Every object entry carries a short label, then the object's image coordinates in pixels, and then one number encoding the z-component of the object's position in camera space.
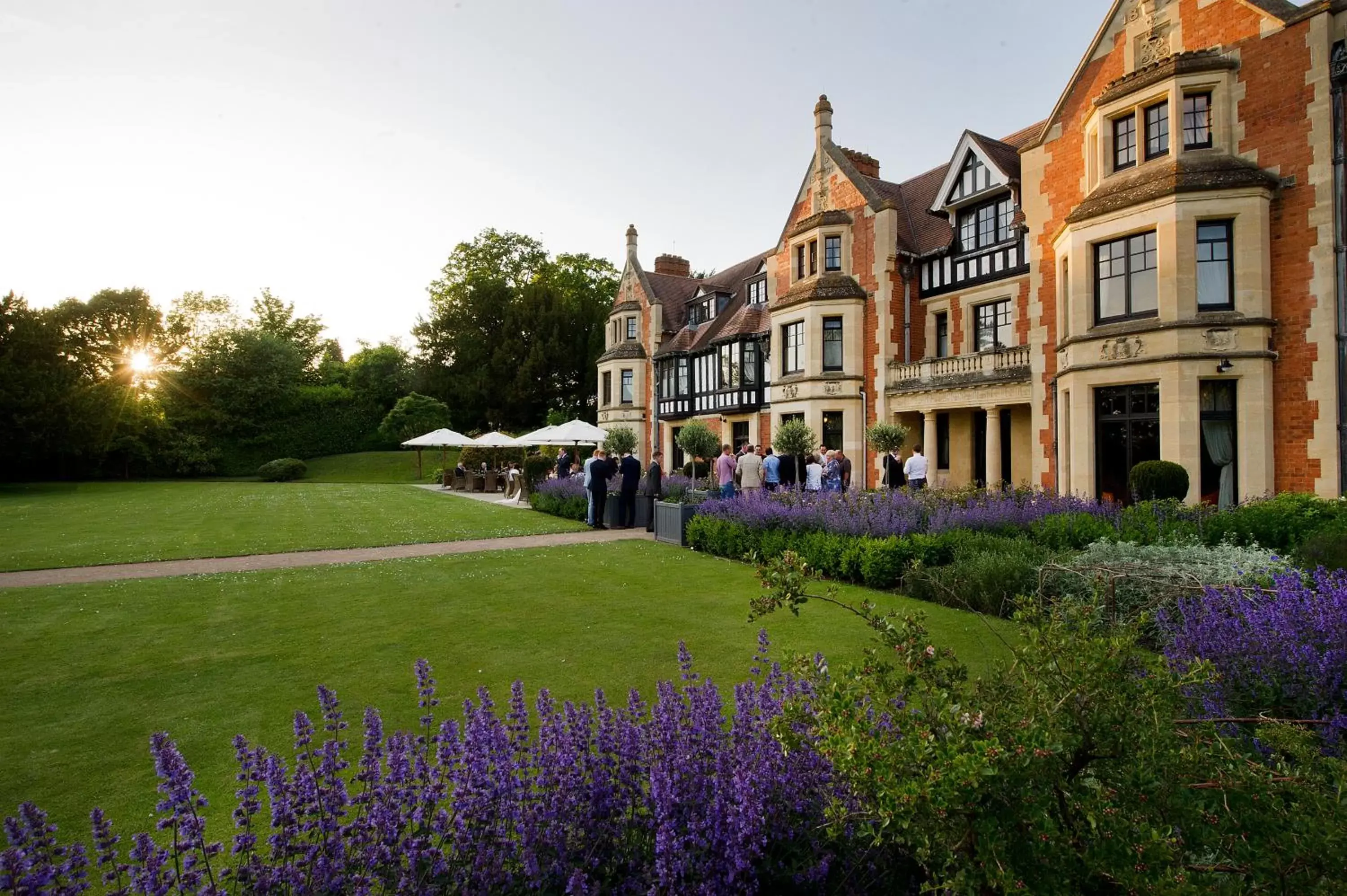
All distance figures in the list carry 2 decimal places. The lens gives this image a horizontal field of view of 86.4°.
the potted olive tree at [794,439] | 21.66
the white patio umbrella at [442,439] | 34.94
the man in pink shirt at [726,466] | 17.56
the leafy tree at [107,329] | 38.72
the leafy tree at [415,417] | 46.31
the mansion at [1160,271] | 14.06
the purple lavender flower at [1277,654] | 3.80
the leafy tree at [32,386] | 32.75
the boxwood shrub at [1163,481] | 12.88
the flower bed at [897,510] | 10.91
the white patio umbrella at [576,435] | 27.09
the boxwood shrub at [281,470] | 43.91
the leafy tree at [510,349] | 48.19
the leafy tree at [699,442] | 26.36
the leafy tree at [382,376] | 54.28
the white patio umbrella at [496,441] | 33.03
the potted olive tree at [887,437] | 21.34
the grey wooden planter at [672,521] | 14.55
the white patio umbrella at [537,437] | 28.16
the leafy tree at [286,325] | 66.81
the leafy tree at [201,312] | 62.66
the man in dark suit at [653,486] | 17.41
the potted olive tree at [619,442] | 31.20
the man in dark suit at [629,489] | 17.27
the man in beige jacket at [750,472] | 17.45
